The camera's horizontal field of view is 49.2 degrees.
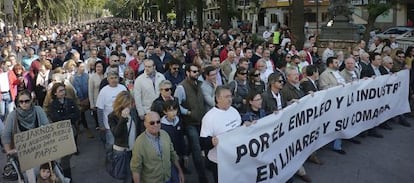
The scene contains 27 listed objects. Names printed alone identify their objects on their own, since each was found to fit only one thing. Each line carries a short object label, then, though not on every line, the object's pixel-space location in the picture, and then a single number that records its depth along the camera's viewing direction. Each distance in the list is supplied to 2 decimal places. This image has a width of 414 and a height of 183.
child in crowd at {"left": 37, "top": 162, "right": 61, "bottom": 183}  4.62
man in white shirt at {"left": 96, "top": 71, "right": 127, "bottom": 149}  6.61
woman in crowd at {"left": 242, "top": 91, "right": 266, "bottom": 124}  5.43
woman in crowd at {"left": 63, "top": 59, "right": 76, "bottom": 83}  8.43
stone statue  18.73
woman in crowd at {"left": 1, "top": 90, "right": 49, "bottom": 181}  5.14
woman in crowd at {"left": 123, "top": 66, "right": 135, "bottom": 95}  7.76
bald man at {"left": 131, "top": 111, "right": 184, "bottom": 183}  4.36
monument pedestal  17.45
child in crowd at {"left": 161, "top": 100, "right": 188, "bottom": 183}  5.26
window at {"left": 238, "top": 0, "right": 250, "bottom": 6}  60.95
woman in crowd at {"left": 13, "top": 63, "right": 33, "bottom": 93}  9.05
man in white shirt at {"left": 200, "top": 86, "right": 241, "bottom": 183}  4.94
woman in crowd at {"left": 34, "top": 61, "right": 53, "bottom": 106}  8.85
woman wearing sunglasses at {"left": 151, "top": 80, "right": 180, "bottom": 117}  5.78
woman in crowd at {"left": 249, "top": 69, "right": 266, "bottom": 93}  6.81
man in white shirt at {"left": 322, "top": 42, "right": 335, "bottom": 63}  11.66
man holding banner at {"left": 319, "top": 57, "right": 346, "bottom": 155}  7.30
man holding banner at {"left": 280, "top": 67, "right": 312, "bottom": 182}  6.17
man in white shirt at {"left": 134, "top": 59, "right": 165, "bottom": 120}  6.73
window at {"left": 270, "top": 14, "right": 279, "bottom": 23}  63.15
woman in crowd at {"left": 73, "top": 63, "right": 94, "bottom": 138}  8.40
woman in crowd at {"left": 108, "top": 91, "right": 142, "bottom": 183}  4.82
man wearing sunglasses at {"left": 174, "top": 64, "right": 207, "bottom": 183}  6.00
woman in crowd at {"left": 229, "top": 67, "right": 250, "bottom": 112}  6.64
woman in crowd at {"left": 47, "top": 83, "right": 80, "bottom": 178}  6.47
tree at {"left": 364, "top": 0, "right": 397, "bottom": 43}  19.31
